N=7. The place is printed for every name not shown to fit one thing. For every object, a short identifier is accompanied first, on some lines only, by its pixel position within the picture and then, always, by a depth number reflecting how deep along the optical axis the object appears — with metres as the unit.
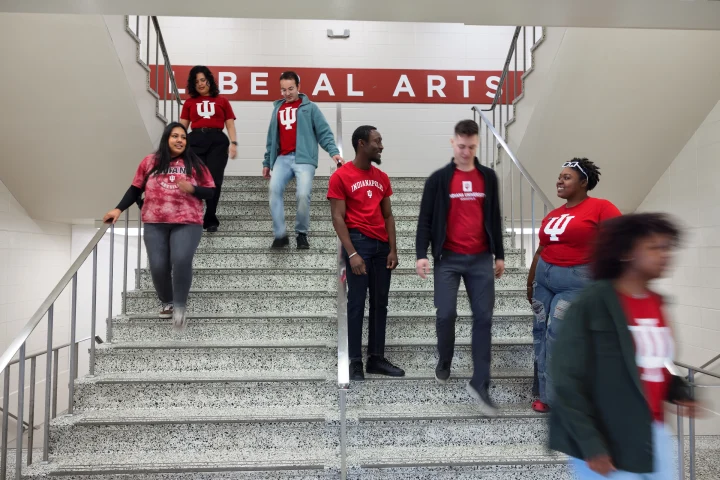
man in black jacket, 2.58
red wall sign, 6.60
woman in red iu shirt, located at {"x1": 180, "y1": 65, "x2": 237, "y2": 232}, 4.16
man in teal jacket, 3.91
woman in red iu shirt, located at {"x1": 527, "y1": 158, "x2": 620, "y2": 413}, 2.47
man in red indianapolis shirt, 2.88
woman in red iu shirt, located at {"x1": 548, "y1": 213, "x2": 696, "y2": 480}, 1.22
